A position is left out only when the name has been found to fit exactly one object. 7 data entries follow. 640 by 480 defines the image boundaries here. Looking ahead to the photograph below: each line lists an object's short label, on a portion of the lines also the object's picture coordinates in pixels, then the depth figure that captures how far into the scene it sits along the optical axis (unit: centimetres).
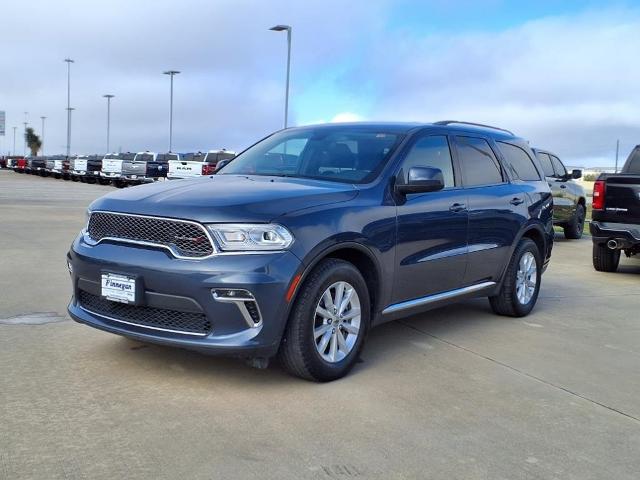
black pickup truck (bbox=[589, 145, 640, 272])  898
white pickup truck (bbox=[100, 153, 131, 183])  3494
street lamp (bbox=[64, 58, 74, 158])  6711
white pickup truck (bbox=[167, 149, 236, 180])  2818
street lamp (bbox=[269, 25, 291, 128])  2730
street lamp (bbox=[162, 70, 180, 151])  4694
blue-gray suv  402
